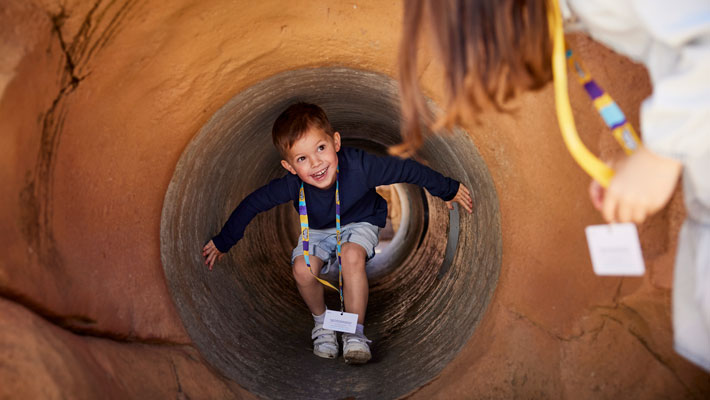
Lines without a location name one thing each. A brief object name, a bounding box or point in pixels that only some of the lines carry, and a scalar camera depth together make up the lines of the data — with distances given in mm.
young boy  2803
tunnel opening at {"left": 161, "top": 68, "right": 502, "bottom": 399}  2523
